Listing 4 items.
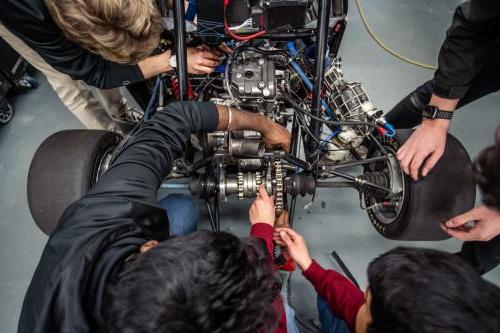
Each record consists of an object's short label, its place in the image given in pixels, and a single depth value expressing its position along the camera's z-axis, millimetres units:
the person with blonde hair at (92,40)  1000
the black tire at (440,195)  1090
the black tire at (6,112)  1963
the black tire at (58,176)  1132
